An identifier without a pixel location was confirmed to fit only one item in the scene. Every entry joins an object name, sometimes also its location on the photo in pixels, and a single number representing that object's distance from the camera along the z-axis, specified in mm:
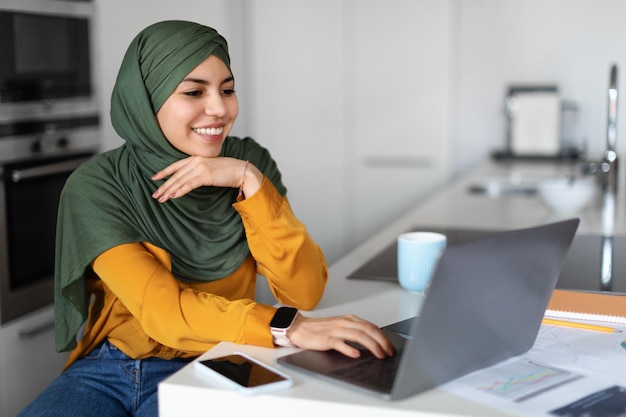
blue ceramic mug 1631
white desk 1061
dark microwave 2422
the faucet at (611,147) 2629
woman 1575
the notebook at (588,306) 1484
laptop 1047
